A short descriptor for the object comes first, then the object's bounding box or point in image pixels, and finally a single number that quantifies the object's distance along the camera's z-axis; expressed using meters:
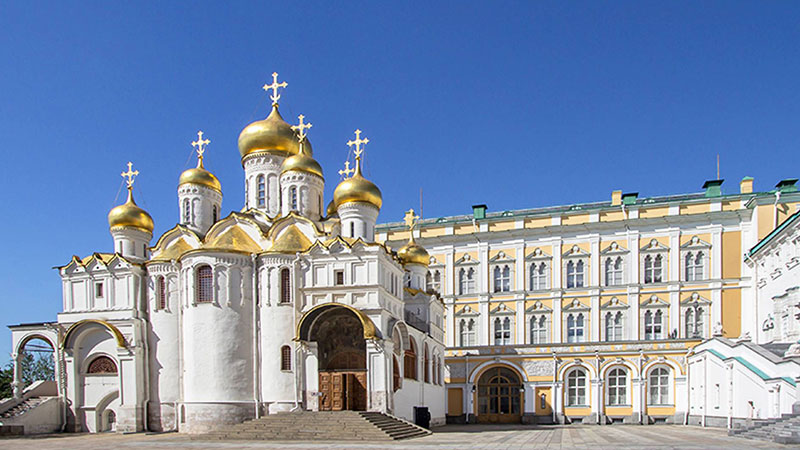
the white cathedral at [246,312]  28.69
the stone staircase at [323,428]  24.55
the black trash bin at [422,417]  30.78
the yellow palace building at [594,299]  38.50
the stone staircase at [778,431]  18.98
